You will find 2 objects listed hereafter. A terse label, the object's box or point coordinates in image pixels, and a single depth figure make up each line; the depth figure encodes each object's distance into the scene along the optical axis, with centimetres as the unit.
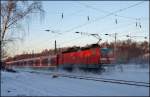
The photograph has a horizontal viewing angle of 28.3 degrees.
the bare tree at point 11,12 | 2456
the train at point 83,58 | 3167
